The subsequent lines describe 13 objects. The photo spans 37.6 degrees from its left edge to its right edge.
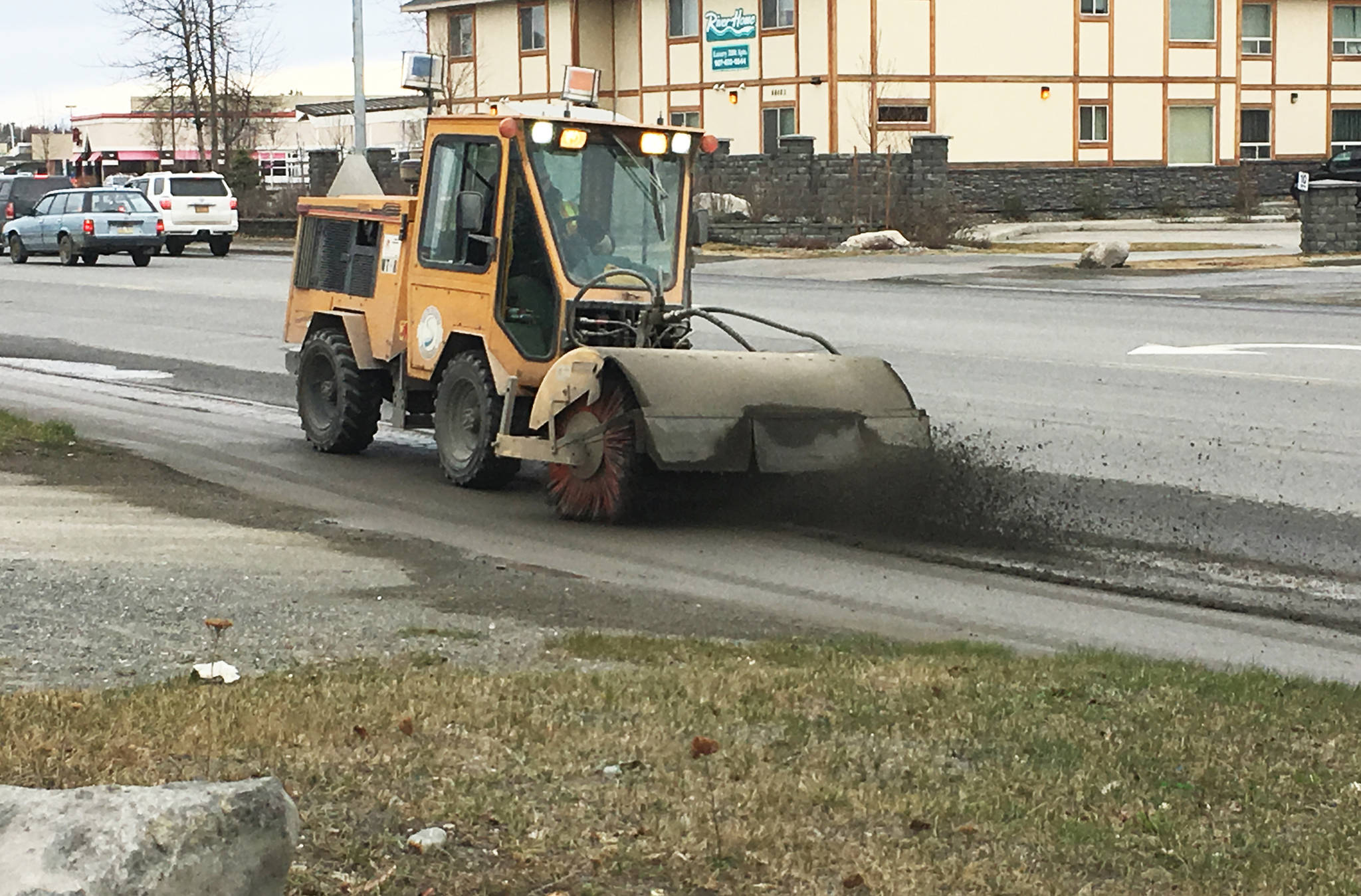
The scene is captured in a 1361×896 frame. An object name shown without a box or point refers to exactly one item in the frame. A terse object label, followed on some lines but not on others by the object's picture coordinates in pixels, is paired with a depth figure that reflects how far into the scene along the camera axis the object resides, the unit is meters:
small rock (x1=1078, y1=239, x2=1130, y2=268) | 32.31
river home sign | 55.00
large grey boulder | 3.70
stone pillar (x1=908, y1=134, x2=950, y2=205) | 45.09
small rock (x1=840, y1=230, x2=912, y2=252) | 38.61
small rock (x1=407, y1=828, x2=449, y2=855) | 4.91
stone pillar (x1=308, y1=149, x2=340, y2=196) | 56.50
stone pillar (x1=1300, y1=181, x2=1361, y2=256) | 33.97
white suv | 43.47
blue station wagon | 39.34
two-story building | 52.78
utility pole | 38.41
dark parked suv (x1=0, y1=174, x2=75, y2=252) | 46.62
